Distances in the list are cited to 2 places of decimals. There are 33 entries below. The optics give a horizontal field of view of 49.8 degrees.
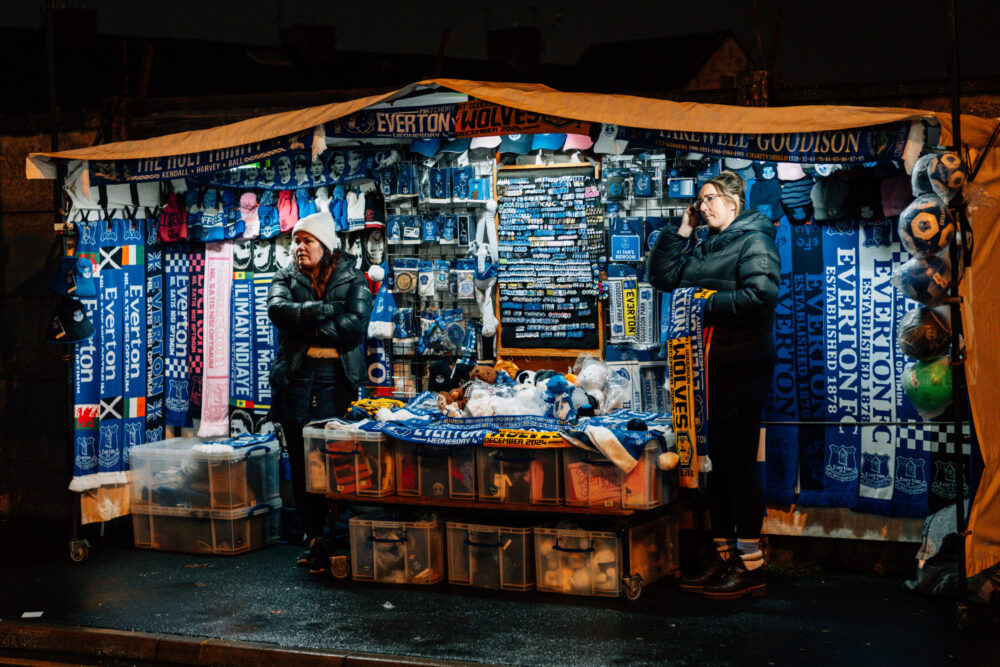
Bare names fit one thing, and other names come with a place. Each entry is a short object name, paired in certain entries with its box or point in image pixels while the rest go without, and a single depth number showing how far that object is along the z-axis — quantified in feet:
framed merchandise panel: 27.86
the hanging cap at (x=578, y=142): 27.63
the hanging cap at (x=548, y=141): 27.96
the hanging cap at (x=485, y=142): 28.54
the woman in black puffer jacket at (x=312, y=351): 27.53
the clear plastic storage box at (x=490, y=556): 24.91
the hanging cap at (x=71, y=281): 28.71
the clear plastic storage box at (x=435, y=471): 25.35
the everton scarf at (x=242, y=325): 31.12
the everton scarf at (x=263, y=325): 30.94
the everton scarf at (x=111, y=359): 30.30
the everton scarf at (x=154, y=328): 31.63
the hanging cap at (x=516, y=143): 28.30
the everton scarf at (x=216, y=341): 31.27
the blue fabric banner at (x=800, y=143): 21.58
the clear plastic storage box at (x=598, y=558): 23.90
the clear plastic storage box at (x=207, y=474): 28.89
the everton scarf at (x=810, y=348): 25.58
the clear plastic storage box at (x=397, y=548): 25.77
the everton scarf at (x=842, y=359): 25.31
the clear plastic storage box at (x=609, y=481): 23.65
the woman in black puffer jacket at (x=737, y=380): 23.56
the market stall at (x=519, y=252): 22.59
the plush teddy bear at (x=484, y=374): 27.18
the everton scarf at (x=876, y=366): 25.03
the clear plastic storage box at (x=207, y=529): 28.99
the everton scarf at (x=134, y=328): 30.96
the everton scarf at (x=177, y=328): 31.68
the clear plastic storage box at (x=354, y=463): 26.08
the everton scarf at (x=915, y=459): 24.48
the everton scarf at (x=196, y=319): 31.53
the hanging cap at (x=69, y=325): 28.50
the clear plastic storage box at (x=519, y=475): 24.52
